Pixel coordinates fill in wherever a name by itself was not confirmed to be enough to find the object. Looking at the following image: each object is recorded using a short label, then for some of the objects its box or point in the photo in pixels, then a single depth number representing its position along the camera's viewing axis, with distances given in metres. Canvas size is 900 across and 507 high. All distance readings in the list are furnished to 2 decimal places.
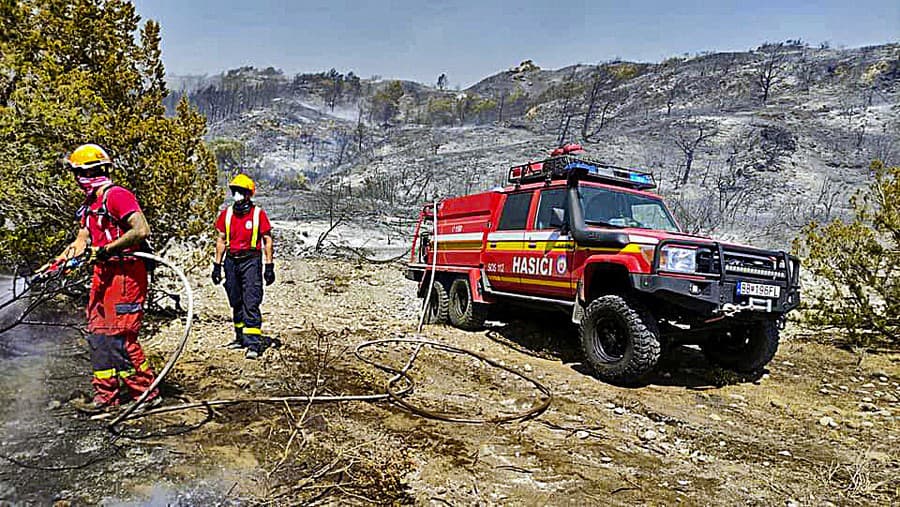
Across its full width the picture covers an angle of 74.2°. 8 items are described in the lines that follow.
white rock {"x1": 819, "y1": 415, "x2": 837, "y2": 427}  4.75
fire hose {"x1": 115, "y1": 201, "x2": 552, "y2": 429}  3.99
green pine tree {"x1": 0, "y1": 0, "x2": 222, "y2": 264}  5.72
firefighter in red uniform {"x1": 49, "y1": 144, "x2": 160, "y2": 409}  4.10
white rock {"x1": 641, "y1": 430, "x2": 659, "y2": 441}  4.26
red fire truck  5.10
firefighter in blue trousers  6.01
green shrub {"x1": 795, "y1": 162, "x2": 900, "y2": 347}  7.34
